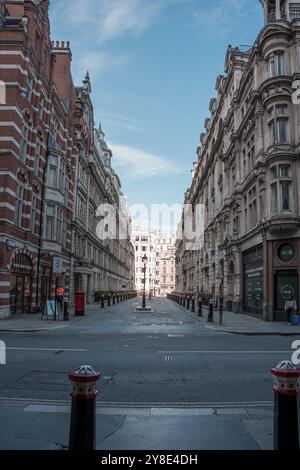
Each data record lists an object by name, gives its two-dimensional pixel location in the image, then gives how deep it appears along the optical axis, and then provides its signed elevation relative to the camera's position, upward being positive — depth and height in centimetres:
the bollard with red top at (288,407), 392 -123
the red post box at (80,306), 2716 -171
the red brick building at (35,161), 2342 +855
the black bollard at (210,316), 2346 -200
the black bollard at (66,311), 2292 -174
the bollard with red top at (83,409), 383 -124
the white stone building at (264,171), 2430 +772
